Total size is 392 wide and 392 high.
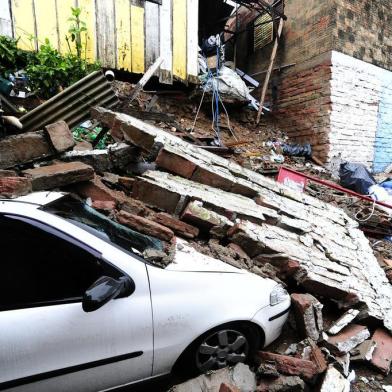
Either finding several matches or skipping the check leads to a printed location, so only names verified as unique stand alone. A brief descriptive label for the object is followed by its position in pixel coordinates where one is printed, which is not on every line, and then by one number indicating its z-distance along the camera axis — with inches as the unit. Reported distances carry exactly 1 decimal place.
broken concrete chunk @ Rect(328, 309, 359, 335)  105.0
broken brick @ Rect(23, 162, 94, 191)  116.6
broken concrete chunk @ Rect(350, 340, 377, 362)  101.0
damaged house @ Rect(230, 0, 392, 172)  318.0
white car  65.4
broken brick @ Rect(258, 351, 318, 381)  88.7
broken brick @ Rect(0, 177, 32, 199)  96.0
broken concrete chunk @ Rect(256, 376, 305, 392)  83.6
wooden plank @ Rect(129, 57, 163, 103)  227.8
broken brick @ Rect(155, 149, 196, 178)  153.2
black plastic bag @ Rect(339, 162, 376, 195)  276.2
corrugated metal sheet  163.0
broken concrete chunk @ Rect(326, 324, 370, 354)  99.9
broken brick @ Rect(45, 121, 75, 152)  138.6
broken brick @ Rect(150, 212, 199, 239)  122.1
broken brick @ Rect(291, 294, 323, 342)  101.5
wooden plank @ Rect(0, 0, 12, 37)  219.7
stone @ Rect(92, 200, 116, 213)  113.0
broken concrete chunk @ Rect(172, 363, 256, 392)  79.9
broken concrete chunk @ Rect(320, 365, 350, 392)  86.2
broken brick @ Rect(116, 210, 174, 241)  104.3
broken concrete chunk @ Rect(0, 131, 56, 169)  130.7
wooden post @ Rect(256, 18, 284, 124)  361.4
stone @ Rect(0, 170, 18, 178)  111.5
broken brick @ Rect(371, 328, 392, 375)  100.8
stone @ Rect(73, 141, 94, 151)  172.4
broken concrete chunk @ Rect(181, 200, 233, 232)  126.6
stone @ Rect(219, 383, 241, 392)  74.3
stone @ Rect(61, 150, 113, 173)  149.4
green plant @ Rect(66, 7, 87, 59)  228.3
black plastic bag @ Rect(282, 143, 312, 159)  332.5
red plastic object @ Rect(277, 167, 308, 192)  231.1
